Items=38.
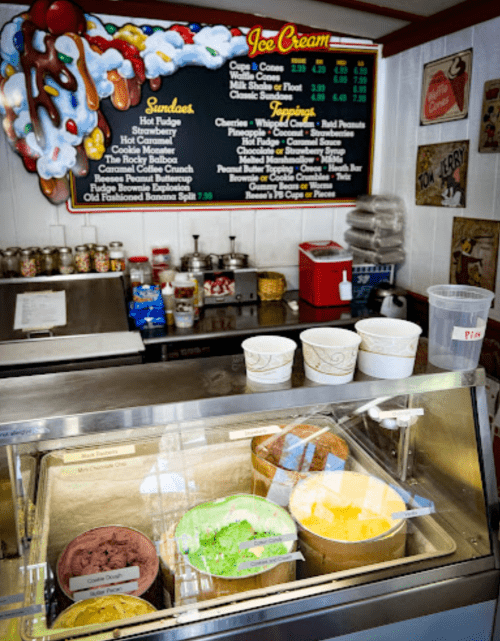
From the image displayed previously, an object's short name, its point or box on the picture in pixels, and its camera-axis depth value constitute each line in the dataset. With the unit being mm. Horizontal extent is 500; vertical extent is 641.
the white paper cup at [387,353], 1297
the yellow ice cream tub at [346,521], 1349
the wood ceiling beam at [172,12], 3123
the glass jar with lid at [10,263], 3148
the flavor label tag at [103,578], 1264
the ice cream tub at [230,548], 1281
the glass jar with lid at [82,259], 3221
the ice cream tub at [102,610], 1204
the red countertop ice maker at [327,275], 3377
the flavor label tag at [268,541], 1352
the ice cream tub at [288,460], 1508
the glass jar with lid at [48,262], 3207
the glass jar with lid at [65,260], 3199
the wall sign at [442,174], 3037
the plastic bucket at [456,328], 1337
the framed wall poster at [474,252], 2824
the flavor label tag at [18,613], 1167
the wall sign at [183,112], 3141
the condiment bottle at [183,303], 3068
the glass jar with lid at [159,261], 3434
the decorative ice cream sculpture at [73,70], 3076
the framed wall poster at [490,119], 2730
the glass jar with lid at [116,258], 3266
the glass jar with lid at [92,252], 3285
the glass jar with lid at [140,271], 3332
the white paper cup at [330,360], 1262
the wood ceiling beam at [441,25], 2761
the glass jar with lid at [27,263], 3129
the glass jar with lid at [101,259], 3238
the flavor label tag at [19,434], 1088
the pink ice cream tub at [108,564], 1266
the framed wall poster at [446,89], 2969
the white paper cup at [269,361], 1269
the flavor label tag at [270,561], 1298
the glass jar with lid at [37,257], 3189
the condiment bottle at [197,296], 3256
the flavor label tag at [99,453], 1343
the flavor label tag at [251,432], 1398
